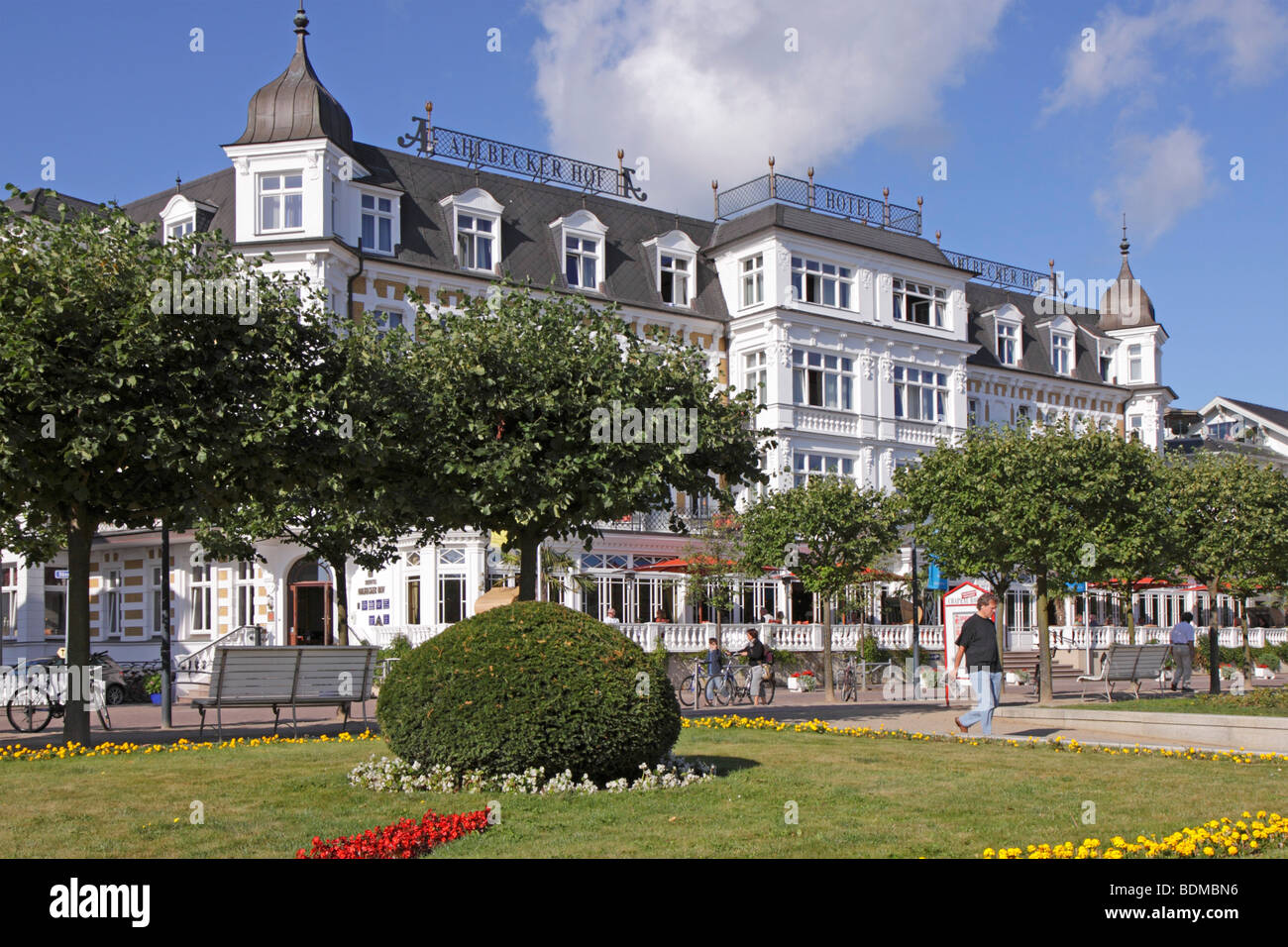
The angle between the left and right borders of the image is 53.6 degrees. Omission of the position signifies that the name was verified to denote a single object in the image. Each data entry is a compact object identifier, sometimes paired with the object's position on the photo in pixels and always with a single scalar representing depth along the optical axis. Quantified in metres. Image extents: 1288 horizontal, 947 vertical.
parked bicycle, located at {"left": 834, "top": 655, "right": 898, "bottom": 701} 28.48
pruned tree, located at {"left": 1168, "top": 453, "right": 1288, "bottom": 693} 32.59
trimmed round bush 10.45
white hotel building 32.88
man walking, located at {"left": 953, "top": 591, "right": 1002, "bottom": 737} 16.38
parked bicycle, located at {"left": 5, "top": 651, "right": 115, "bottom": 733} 18.62
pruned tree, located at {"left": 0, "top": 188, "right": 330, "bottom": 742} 13.91
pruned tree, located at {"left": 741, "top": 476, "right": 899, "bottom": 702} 27.09
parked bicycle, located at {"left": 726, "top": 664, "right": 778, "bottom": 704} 25.86
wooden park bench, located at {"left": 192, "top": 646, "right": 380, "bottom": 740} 15.59
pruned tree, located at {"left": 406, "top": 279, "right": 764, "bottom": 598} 18.12
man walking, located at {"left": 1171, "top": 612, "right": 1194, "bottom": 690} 28.59
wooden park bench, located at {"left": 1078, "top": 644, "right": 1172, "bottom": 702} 23.31
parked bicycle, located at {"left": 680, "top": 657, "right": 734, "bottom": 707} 25.62
